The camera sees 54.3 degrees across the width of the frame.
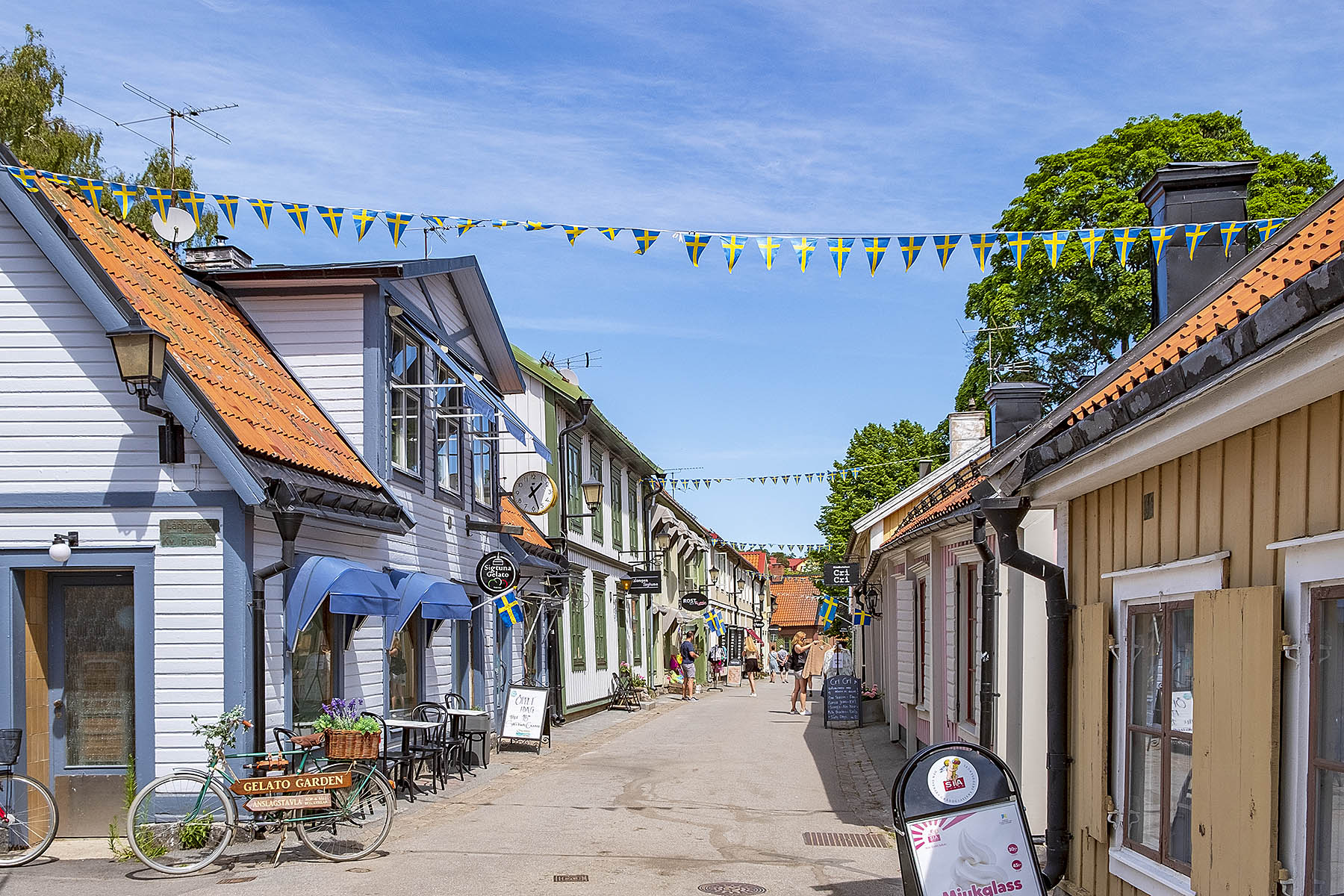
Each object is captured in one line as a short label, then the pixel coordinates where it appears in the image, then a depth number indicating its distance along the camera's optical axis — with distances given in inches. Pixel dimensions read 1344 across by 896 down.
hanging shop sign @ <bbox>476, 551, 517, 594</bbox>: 681.6
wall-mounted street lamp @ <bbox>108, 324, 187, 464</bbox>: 397.1
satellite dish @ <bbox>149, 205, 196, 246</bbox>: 560.1
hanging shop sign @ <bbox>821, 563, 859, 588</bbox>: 1212.5
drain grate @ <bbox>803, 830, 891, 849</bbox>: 443.7
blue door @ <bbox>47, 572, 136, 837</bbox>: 430.3
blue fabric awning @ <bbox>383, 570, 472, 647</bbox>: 545.6
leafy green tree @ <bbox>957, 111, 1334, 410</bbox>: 997.2
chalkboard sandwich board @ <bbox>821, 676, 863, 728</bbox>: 948.0
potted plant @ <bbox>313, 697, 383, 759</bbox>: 443.2
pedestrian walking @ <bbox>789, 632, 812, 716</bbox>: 1173.7
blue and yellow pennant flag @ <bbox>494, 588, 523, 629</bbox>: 736.3
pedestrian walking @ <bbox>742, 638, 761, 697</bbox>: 1573.6
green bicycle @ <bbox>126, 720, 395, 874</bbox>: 380.2
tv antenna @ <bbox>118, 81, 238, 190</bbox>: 616.7
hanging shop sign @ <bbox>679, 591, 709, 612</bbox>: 1470.2
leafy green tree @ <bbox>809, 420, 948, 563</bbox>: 1987.0
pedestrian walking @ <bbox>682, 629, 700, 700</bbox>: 1369.3
